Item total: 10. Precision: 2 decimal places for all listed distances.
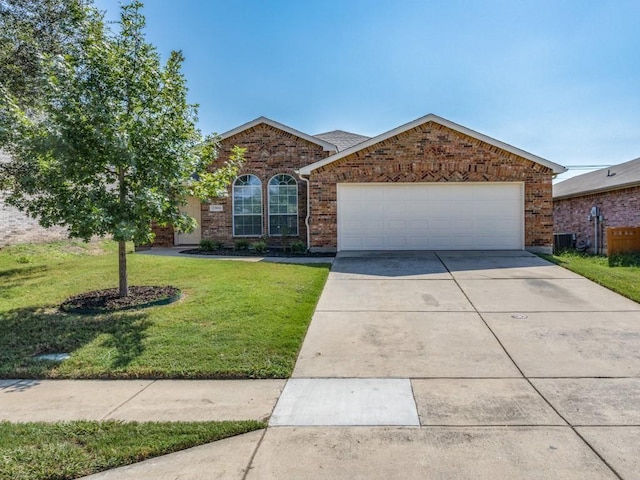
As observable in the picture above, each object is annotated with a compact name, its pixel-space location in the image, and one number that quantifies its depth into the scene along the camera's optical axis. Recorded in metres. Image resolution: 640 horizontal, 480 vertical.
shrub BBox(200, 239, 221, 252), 15.15
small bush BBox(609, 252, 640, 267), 12.33
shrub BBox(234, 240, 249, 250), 15.57
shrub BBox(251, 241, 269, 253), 14.72
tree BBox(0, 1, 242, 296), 6.29
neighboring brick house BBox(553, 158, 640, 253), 16.09
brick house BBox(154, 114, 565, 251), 13.27
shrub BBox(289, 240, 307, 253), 14.40
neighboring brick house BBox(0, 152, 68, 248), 15.01
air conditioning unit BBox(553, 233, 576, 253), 17.83
